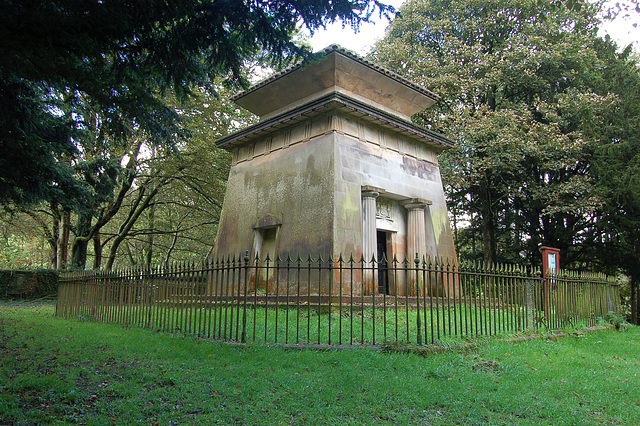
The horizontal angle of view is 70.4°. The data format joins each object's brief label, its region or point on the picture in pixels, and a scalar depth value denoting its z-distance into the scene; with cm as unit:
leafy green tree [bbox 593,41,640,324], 1798
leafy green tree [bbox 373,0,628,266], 1880
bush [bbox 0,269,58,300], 2004
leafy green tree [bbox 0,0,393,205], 446
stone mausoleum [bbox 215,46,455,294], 1197
